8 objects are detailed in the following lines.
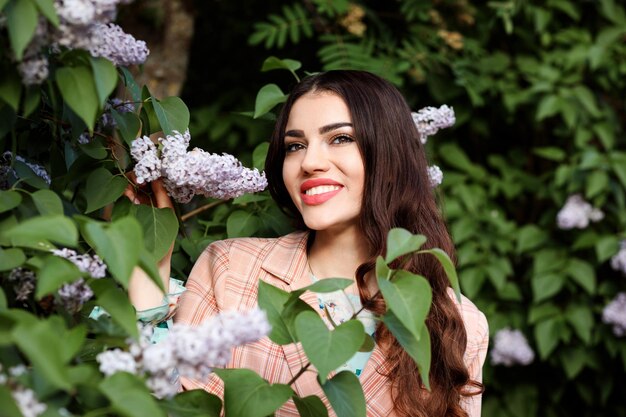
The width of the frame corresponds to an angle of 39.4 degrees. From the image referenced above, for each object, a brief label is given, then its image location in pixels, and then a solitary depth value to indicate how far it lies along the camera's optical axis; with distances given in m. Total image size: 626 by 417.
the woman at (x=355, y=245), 1.67
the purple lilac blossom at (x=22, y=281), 1.06
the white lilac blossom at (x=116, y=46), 1.04
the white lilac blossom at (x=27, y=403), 0.83
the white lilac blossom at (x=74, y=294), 1.04
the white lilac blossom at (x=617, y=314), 3.05
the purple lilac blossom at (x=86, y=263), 1.03
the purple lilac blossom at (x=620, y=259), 3.05
